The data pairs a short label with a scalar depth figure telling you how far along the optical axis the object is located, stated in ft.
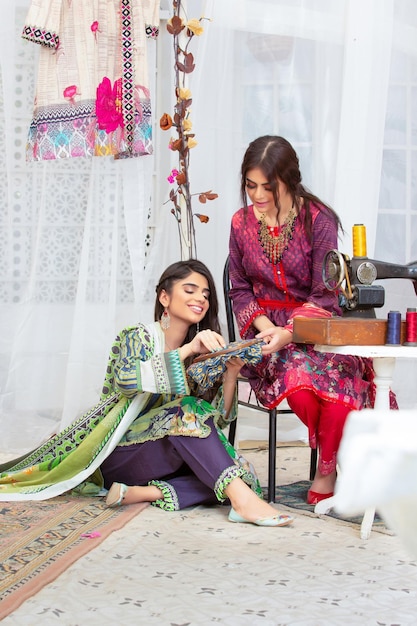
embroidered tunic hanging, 12.66
